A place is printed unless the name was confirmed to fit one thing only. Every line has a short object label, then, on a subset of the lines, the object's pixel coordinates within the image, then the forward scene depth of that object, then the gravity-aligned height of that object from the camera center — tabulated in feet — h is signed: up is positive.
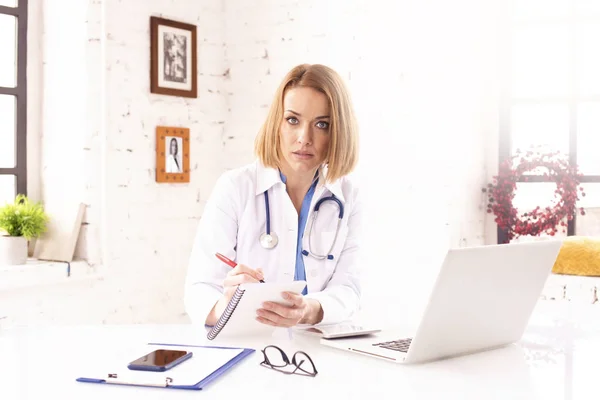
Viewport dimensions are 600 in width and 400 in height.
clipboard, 4.16 -1.20
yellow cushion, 10.75 -1.10
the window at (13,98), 11.16 +1.36
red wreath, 11.97 -0.16
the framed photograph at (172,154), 12.10 +0.52
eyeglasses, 4.51 -1.22
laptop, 4.60 -0.85
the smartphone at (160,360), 4.41 -1.16
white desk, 4.11 -1.25
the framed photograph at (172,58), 12.01 +2.23
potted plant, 10.41 -0.73
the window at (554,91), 12.19 +1.72
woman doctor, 7.14 -0.15
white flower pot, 10.39 -1.02
